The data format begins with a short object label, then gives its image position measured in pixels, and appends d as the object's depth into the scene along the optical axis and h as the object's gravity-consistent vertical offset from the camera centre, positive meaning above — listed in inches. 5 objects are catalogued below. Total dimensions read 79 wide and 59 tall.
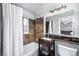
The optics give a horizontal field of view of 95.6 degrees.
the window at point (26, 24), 70.5 +8.8
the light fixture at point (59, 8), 67.5 +39.4
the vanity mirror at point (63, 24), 65.4 +9.4
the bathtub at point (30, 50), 71.2 -41.9
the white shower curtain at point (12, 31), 69.3 -3.6
